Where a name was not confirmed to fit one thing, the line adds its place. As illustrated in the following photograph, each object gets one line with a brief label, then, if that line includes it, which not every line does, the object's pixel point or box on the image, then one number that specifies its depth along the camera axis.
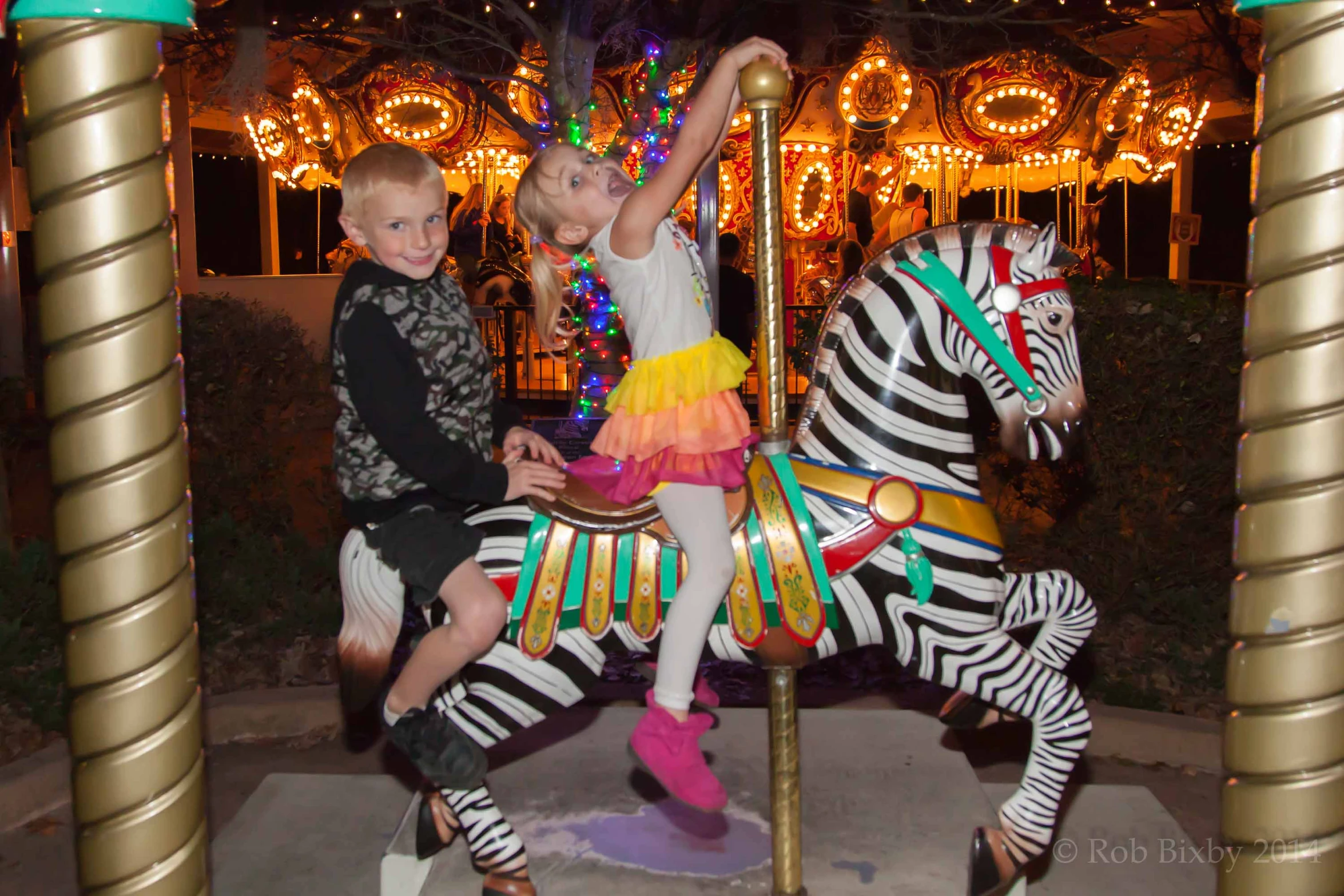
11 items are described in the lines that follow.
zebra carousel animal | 2.53
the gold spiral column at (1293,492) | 1.01
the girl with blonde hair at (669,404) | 2.39
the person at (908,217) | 12.78
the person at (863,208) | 13.54
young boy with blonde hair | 2.36
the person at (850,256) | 12.52
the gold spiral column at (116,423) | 0.99
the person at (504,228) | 13.48
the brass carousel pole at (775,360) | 2.35
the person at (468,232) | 11.28
